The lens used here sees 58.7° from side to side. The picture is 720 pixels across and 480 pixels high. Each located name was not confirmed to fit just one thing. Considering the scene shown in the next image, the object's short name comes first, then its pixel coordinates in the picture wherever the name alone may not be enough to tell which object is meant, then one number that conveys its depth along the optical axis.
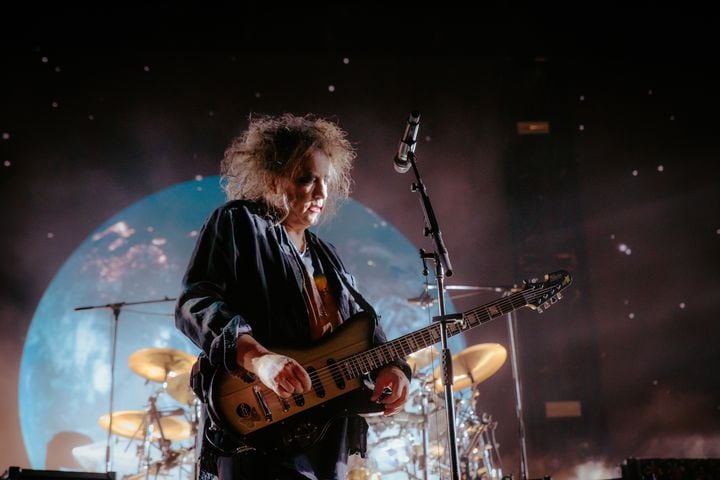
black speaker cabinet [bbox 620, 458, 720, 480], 4.68
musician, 2.00
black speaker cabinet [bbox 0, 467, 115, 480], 3.30
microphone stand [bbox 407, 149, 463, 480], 2.41
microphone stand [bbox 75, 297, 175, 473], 5.56
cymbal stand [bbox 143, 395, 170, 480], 6.06
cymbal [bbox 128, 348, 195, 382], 5.90
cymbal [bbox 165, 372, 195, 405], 5.84
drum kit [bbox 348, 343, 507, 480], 5.73
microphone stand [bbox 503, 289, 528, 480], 5.29
